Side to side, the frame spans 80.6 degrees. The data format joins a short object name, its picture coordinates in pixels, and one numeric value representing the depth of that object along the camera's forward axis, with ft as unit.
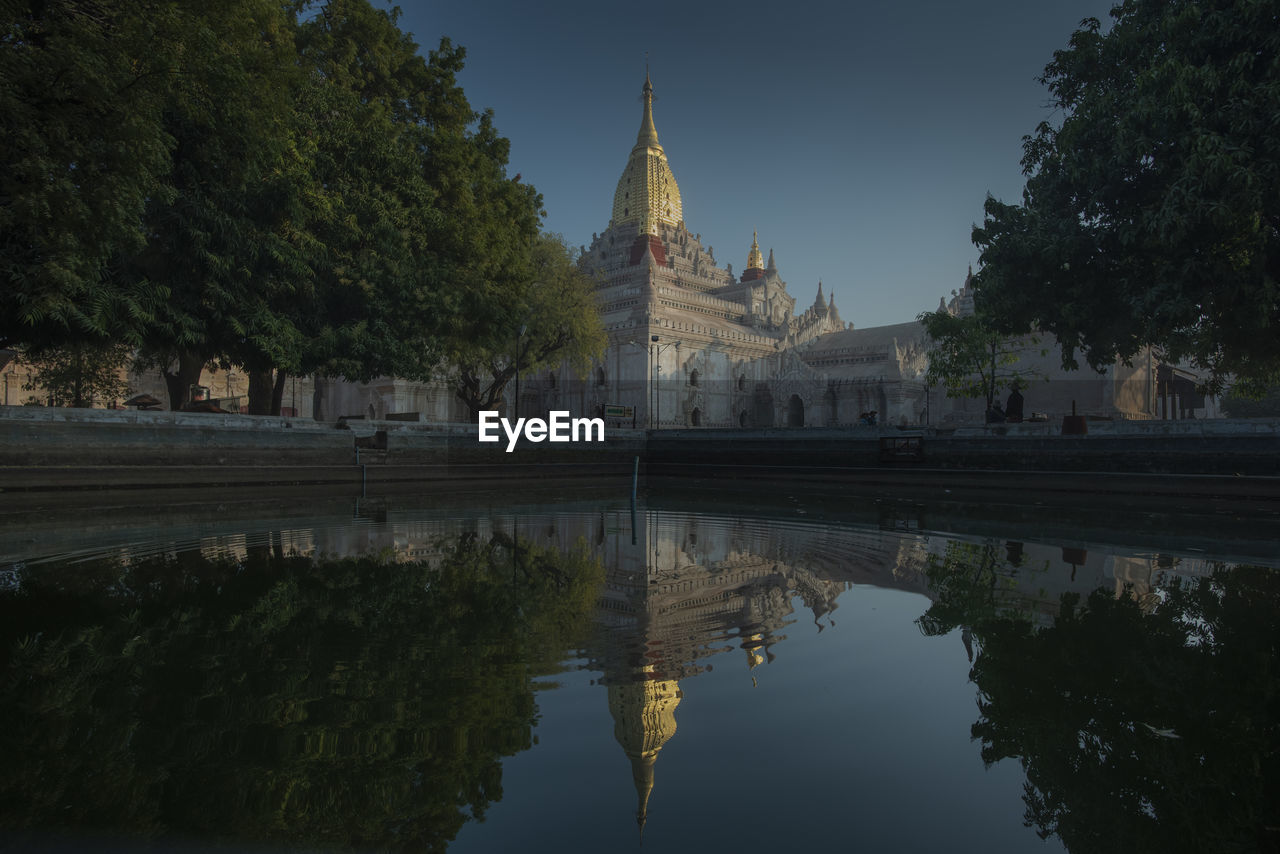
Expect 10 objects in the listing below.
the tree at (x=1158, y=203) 52.95
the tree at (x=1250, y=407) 194.70
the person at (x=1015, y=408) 82.43
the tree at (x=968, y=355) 109.81
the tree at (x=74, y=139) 40.55
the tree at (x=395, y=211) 70.74
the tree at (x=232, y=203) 54.70
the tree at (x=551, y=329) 108.27
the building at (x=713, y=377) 159.43
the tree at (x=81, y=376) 101.35
